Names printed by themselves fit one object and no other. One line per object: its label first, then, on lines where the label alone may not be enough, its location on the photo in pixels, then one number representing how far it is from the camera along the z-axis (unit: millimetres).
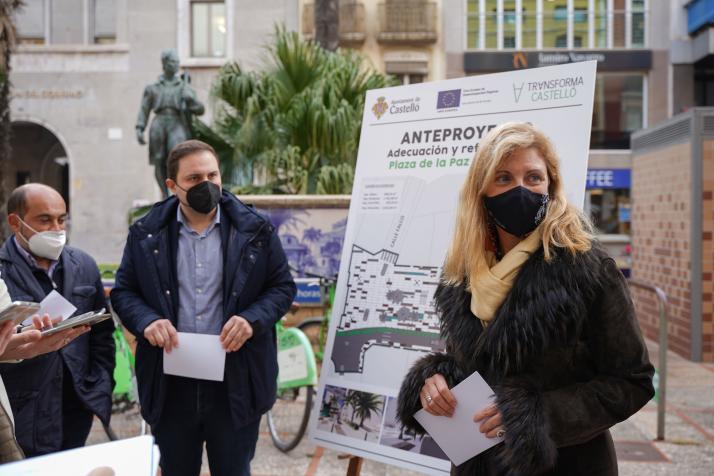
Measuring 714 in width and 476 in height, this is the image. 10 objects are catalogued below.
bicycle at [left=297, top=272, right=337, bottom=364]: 6062
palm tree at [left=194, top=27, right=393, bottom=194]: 8648
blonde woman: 1903
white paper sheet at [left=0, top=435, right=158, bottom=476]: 1260
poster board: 3156
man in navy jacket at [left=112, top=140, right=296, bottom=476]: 2977
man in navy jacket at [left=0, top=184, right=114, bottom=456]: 3008
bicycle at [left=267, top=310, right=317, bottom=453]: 5176
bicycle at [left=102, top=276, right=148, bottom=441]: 5352
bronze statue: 9727
